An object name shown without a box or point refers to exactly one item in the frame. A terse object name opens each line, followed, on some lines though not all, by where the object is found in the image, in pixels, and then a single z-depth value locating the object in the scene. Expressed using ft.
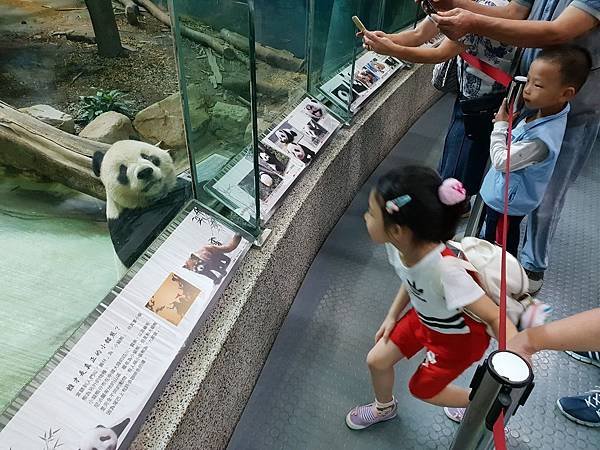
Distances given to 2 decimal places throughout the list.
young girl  3.41
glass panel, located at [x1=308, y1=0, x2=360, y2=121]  8.12
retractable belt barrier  2.26
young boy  4.55
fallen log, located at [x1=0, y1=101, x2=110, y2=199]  3.81
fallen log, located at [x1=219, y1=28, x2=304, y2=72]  7.42
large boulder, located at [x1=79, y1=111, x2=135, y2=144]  4.03
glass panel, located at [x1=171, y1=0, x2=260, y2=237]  4.32
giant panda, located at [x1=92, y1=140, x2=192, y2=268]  4.12
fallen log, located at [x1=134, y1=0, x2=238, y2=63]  4.27
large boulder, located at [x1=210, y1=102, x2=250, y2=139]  4.97
